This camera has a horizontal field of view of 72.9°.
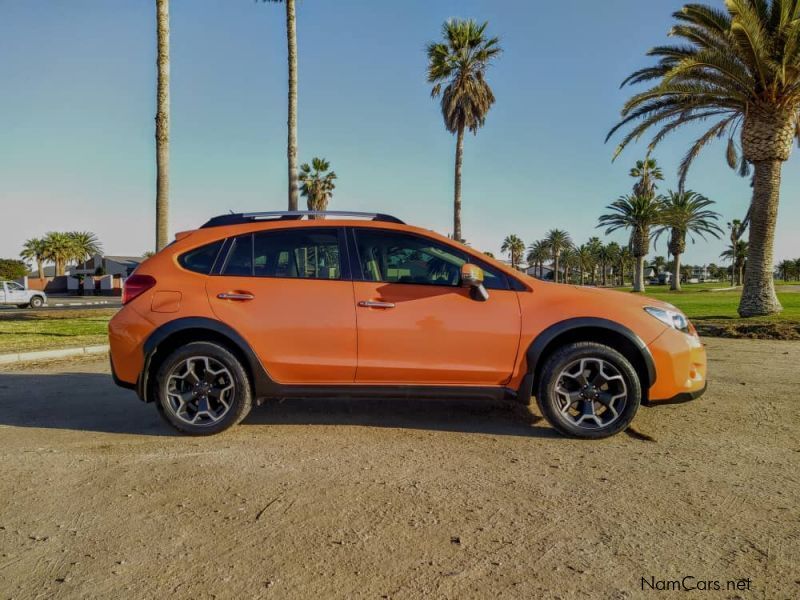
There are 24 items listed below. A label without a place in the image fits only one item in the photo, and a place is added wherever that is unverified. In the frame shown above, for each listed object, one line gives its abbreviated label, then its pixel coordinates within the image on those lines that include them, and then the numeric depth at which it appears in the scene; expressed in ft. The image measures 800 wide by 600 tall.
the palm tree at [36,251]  257.96
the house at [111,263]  247.64
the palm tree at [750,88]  41.60
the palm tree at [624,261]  396.59
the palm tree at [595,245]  389.60
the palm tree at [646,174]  195.93
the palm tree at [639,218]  175.83
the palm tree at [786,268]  424.46
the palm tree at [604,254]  385.50
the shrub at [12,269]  228.63
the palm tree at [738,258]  286.38
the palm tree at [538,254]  386.69
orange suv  13.64
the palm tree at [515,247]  416.46
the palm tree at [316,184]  133.90
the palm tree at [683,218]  176.65
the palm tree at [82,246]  266.77
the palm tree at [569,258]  387.75
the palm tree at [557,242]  361.71
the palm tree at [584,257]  382.18
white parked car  91.04
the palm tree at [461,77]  85.61
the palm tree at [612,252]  386.32
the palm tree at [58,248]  256.73
